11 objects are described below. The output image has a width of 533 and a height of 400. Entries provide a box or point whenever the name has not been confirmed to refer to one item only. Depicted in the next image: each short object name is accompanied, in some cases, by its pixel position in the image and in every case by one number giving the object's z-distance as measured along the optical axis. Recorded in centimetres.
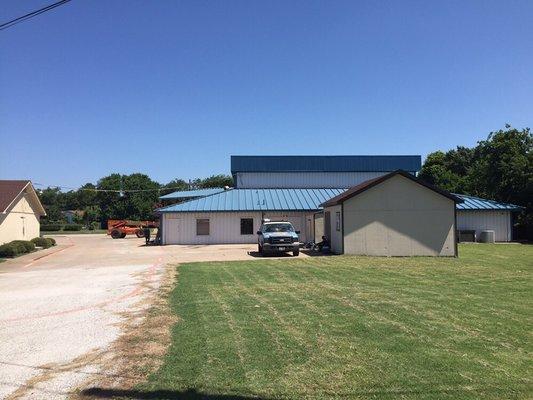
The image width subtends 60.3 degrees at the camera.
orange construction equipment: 5134
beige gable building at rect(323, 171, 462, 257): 2230
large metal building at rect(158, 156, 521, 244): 3425
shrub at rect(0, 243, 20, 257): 2636
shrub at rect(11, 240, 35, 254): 2863
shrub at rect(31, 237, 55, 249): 3525
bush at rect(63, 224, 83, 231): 8125
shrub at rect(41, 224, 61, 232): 7967
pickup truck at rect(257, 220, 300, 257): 2345
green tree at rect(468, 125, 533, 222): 3538
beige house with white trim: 3128
